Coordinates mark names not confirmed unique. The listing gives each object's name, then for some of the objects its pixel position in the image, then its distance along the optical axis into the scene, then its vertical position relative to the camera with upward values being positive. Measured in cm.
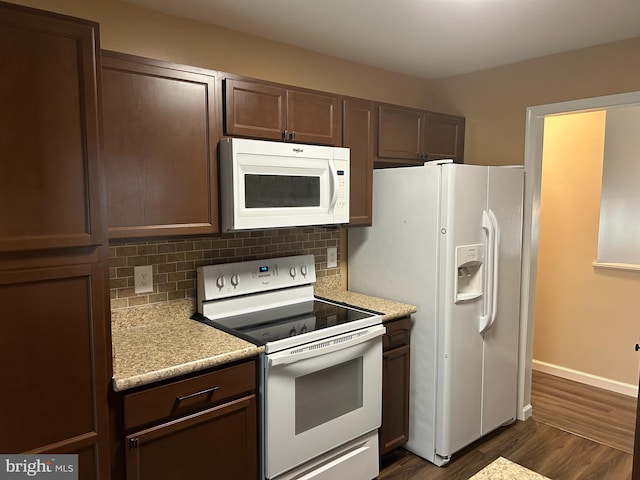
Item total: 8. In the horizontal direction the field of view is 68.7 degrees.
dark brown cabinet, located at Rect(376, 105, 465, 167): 282 +44
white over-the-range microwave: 208 +9
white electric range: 201 -75
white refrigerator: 254 -44
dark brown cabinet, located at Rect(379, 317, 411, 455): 256 -101
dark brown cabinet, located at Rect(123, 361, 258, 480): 167 -86
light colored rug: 106 -62
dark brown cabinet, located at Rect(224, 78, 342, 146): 214 +44
